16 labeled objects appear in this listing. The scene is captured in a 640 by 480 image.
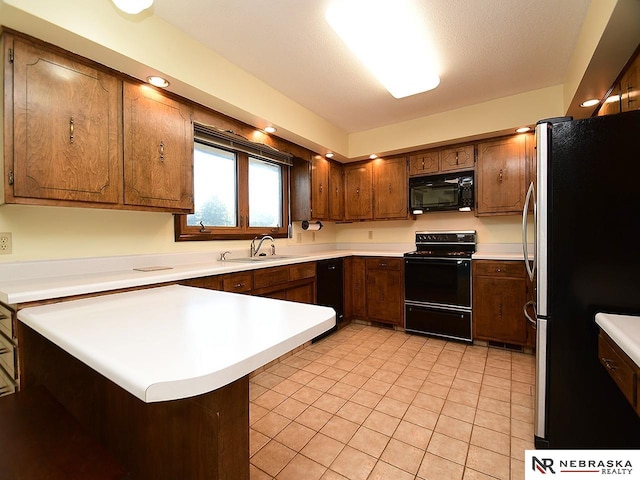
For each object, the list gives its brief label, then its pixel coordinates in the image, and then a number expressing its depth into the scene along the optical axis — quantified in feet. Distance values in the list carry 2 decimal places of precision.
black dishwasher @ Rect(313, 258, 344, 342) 10.93
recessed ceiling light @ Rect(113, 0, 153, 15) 4.81
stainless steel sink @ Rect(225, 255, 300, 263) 9.48
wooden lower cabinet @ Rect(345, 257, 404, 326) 11.60
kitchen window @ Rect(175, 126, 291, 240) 8.88
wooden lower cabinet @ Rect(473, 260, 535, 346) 9.43
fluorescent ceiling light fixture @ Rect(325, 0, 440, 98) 5.90
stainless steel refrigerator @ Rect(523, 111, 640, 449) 4.42
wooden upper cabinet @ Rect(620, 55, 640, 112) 5.41
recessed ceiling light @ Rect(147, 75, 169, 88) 6.46
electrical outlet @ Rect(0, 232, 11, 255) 5.39
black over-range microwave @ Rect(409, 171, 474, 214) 11.03
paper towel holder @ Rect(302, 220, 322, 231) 12.14
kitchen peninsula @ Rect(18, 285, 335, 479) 2.02
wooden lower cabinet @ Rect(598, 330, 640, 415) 3.21
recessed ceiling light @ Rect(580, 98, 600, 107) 7.72
